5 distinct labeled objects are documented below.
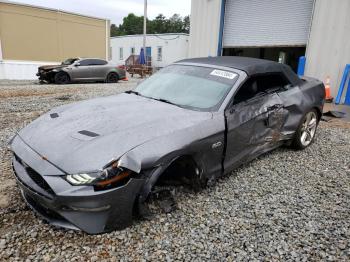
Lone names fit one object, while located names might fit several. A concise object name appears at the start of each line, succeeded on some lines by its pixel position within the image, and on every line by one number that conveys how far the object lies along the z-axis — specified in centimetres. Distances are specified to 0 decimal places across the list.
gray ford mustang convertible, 215
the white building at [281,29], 900
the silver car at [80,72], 1264
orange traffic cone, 929
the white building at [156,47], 2662
